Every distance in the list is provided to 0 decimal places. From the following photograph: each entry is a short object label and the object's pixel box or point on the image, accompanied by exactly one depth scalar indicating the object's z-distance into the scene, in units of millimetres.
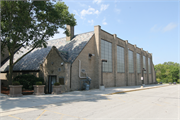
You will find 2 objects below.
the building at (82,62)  20875
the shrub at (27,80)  20419
